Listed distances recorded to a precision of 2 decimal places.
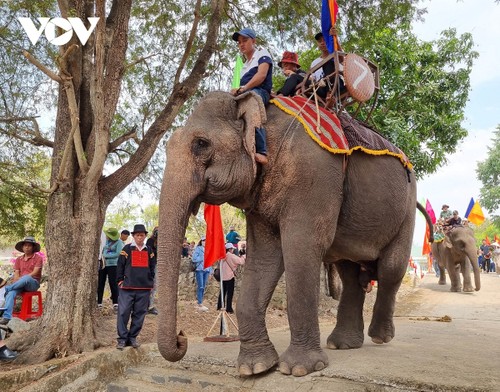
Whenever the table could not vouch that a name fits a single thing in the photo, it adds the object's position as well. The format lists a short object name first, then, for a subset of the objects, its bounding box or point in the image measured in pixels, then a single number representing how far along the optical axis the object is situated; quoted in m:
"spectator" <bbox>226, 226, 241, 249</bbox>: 12.45
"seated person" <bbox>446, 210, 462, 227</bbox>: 14.55
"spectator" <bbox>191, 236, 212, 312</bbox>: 11.59
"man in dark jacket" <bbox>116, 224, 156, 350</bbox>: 6.41
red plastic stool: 8.54
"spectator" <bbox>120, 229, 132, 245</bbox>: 10.89
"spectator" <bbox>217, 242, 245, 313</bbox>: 10.27
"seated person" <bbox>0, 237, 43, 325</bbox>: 8.32
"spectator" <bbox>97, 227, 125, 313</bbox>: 10.15
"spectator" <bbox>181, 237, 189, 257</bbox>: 14.65
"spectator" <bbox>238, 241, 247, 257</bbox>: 13.63
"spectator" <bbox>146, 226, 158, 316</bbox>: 7.61
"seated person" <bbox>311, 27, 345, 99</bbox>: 5.17
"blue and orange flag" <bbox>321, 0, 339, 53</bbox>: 5.09
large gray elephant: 3.91
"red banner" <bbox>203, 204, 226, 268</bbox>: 7.21
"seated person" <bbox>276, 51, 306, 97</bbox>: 5.33
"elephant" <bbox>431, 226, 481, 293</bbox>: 14.12
